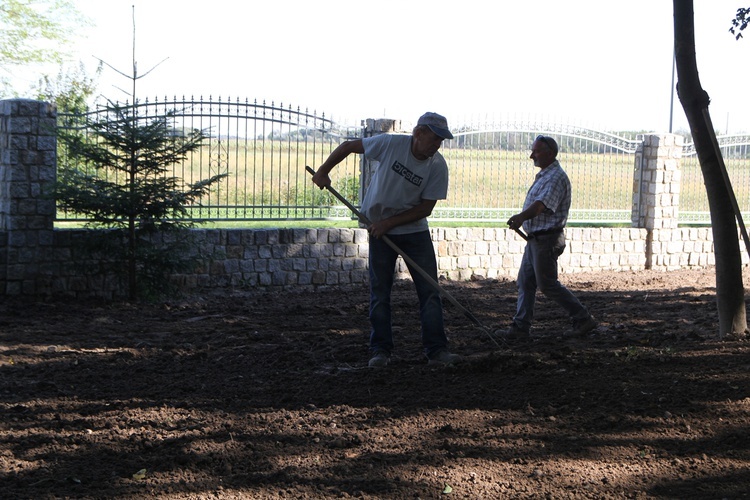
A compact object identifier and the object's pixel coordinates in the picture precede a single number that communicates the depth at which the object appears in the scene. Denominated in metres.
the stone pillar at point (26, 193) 9.66
